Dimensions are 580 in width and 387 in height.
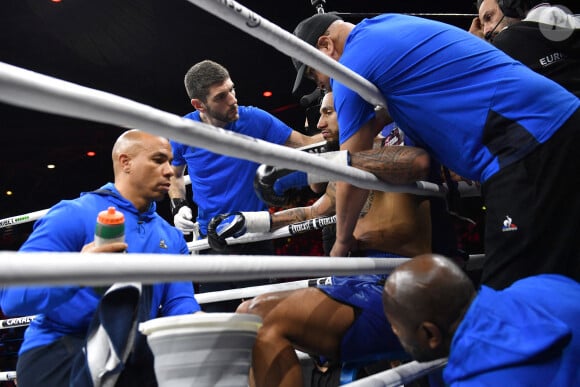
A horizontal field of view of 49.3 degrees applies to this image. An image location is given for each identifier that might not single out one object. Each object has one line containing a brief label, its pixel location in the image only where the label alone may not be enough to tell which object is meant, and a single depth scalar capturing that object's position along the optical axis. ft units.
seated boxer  4.51
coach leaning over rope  3.97
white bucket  2.96
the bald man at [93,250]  4.78
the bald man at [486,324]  2.96
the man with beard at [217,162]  9.01
